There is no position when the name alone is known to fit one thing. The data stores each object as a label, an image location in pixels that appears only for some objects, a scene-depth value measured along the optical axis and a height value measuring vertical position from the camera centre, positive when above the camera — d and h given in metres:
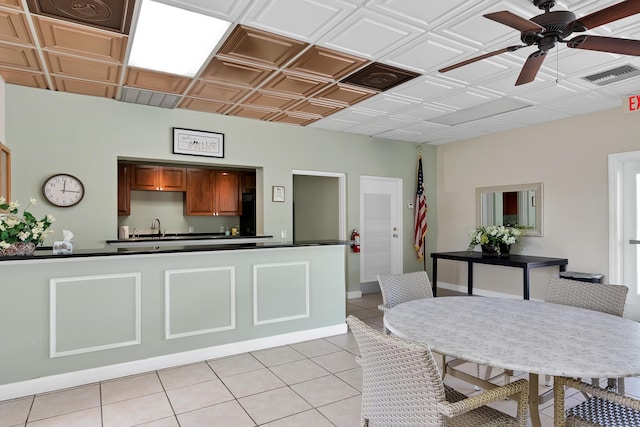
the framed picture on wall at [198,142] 4.95 +1.01
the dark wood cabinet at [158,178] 6.61 +0.72
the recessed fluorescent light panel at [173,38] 2.73 +1.46
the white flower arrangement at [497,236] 5.41 -0.25
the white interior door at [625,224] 4.70 -0.07
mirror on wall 5.66 +0.19
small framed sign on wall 5.68 +0.38
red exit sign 4.31 +1.32
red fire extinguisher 6.32 -0.33
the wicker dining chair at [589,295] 2.45 -0.52
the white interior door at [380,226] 6.60 -0.14
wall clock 4.23 +0.32
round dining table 1.52 -0.57
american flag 6.92 +0.05
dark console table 4.82 -0.57
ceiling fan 1.98 +1.07
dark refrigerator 6.86 +0.05
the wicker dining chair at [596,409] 1.58 -0.85
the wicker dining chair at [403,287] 2.91 -0.54
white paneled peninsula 2.85 -0.79
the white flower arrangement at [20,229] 2.76 -0.08
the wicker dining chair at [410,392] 1.45 -0.72
